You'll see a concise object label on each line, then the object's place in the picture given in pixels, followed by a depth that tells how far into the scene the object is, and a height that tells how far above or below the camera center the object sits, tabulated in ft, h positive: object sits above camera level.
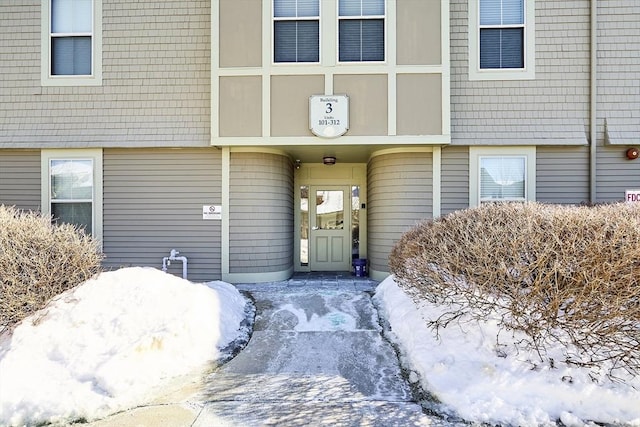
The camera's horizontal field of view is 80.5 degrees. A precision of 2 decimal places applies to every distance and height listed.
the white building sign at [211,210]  23.72 +0.22
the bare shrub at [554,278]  10.09 -1.86
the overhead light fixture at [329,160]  25.61 +3.66
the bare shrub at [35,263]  13.56 -1.88
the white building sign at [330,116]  21.61 +5.60
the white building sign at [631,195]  22.67 +1.15
